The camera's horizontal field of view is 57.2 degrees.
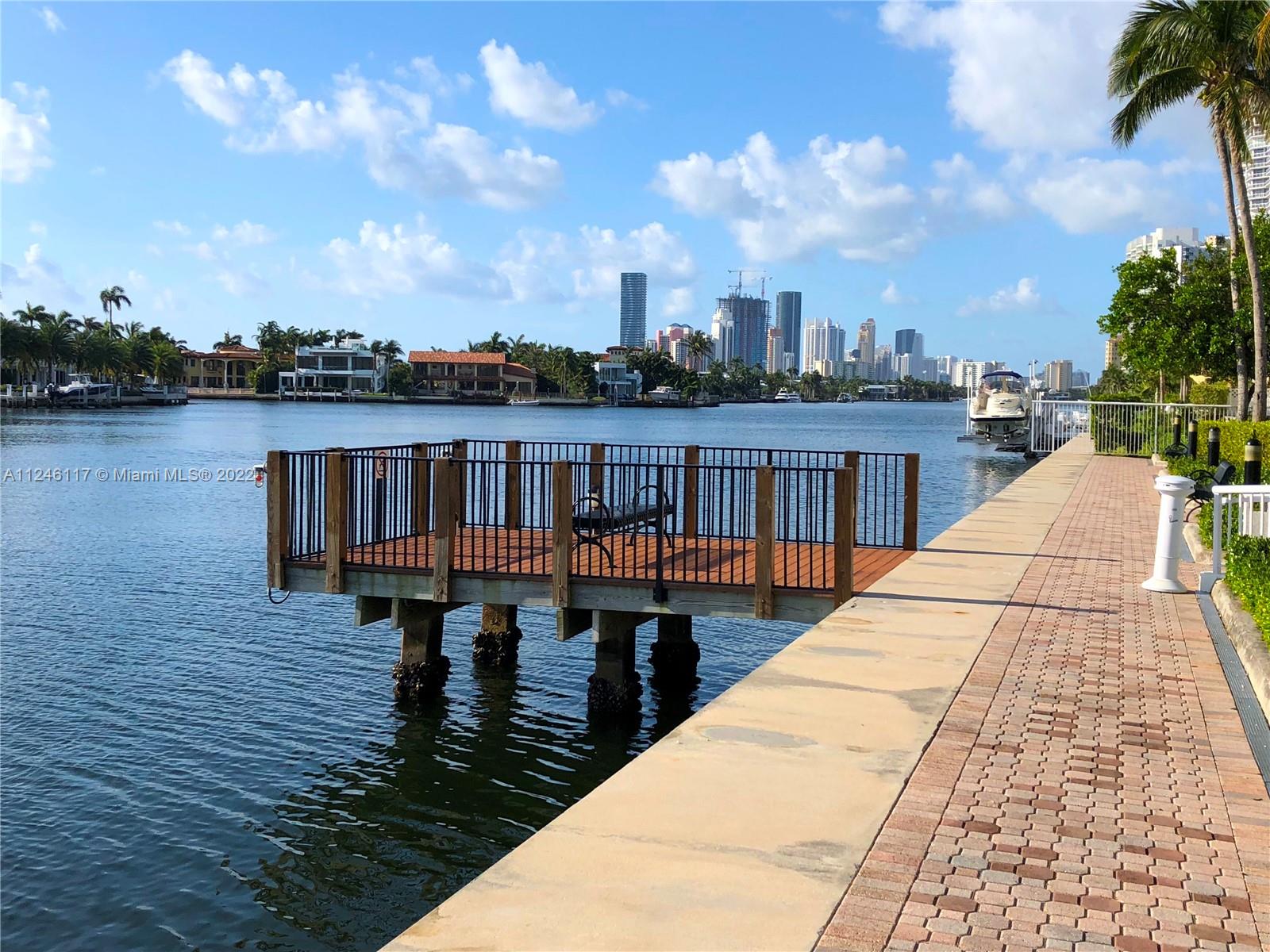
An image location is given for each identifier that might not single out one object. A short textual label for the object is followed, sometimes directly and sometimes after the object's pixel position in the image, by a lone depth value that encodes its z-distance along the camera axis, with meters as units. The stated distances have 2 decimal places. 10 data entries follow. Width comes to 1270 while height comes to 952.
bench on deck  12.24
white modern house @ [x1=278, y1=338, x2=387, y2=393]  190.50
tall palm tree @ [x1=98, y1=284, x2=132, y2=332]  185.25
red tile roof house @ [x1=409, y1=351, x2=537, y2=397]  193.50
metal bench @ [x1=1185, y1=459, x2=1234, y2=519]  14.95
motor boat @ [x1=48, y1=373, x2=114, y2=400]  141.62
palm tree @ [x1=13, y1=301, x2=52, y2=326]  149.38
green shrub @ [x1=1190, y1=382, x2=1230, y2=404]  46.69
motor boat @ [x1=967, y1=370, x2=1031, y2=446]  65.31
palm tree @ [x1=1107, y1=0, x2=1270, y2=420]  28.89
